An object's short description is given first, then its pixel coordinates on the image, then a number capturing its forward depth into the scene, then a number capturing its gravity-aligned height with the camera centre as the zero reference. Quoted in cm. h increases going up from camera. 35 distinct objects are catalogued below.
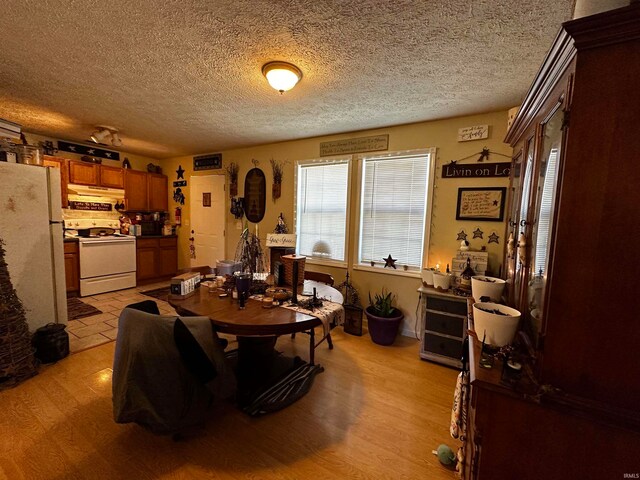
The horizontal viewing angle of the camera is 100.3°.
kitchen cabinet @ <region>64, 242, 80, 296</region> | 395 -83
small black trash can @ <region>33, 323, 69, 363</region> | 235 -117
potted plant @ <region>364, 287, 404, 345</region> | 289 -106
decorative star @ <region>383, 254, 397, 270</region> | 321 -47
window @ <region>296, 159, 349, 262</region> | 353 +17
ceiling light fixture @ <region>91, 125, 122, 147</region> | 347 +103
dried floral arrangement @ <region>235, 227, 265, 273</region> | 250 -31
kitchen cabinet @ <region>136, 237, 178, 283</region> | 485 -83
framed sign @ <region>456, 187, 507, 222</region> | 261 +22
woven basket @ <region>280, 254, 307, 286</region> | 234 -42
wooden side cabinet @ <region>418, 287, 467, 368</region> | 246 -96
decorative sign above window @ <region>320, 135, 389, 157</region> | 319 +96
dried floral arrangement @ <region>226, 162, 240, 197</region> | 443 +68
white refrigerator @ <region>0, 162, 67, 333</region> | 228 -25
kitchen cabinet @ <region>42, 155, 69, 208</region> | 389 +67
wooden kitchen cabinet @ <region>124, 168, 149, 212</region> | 483 +45
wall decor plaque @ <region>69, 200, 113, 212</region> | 440 +11
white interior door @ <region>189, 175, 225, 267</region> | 473 -3
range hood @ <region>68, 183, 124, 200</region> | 429 +37
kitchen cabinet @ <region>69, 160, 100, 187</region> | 413 +62
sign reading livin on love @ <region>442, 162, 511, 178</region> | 257 +56
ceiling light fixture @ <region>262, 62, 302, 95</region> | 187 +103
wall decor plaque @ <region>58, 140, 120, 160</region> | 421 +104
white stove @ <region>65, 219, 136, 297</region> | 411 -70
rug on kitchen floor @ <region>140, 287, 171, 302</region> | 423 -130
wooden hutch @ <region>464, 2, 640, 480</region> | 77 -21
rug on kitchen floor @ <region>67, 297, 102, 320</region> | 342 -131
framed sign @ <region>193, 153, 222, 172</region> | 466 +98
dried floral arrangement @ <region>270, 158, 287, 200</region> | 397 +65
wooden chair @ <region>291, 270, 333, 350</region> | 285 -63
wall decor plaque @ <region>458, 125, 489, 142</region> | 262 +93
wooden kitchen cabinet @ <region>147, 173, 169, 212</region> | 521 +45
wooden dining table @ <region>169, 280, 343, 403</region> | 157 -63
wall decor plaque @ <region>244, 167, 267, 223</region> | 420 +38
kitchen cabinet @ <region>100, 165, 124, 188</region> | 448 +63
